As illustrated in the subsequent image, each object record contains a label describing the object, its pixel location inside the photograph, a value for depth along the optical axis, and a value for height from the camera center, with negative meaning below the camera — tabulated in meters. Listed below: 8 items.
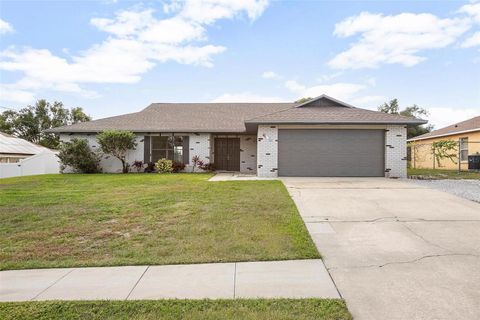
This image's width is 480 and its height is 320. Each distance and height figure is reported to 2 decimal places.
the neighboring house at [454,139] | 16.90 +1.03
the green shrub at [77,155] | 15.00 +0.15
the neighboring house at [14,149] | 21.55 +0.77
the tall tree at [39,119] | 36.94 +5.35
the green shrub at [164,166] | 15.27 -0.47
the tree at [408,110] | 36.19 +6.69
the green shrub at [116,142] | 14.45 +0.89
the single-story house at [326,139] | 12.17 +0.90
